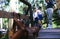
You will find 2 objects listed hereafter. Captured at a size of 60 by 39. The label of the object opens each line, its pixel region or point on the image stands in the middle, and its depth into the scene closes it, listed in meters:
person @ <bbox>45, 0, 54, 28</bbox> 3.44
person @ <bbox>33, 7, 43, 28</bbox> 3.70
